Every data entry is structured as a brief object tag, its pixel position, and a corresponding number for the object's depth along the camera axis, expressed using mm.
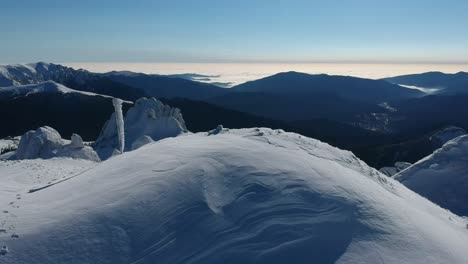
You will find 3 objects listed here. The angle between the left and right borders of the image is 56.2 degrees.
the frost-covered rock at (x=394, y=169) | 64250
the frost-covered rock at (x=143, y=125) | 83812
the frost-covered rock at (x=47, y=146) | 66188
